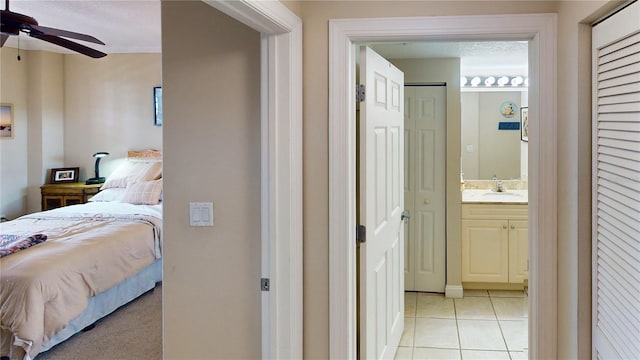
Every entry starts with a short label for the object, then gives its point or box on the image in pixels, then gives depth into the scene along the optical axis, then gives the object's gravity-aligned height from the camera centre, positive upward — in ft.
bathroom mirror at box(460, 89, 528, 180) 15.79 +0.91
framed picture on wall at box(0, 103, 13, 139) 18.58 +1.71
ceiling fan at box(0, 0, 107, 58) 9.42 +2.82
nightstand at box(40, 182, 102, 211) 18.65 -1.14
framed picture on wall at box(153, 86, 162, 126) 18.72 +2.30
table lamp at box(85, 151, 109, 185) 19.01 -0.30
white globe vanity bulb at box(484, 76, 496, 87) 15.85 +2.68
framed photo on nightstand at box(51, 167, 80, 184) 19.43 -0.42
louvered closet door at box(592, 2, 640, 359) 4.42 -0.25
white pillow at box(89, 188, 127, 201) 17.21 -1.09
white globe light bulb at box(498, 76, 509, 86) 15.80 +2.67
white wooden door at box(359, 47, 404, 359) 7.43 -0.72
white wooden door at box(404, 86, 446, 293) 14.14 -0.45
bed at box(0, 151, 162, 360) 9.78 -2.31
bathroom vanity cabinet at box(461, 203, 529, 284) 14.29 -2.40
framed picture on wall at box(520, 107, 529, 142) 15.48 +1.27
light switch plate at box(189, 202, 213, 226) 6.34 -0.65
